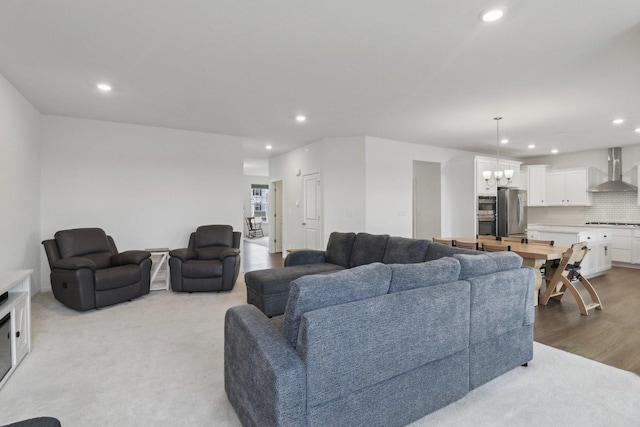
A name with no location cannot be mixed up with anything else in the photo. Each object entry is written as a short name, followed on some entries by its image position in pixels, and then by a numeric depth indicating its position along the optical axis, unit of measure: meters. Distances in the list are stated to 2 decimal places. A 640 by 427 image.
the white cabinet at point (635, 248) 6.50
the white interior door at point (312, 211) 6.71
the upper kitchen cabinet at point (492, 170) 7.07
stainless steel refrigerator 7.17
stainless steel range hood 7.02
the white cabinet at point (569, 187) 7.47
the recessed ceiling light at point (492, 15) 2.26
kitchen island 5.35
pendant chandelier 5.30
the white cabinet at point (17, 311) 2.40
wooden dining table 3.65
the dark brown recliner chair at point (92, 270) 3.70
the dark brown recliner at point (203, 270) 4.48
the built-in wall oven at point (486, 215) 7.14
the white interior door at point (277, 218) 8.98
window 13.86
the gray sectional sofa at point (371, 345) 1.46
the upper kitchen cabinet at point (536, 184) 8.02
